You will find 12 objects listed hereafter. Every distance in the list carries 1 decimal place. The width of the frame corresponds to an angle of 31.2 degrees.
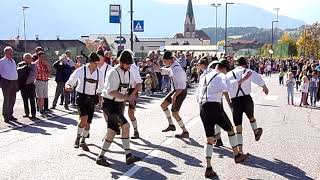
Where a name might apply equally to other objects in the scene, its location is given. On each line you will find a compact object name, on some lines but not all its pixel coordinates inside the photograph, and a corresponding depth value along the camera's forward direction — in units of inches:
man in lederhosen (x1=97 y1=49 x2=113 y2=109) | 475.2
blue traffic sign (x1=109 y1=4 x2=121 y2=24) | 1090.1
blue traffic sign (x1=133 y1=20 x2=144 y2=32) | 1187.3
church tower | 6614.2
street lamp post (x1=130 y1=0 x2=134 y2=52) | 1193.9
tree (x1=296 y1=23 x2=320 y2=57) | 3334.2
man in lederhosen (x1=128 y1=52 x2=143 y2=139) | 378.6
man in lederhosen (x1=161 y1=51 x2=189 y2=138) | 488.7
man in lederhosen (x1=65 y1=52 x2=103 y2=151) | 424.2
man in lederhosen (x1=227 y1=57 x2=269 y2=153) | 410.0
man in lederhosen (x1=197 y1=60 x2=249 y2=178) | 350.6
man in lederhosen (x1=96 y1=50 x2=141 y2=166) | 364.5
